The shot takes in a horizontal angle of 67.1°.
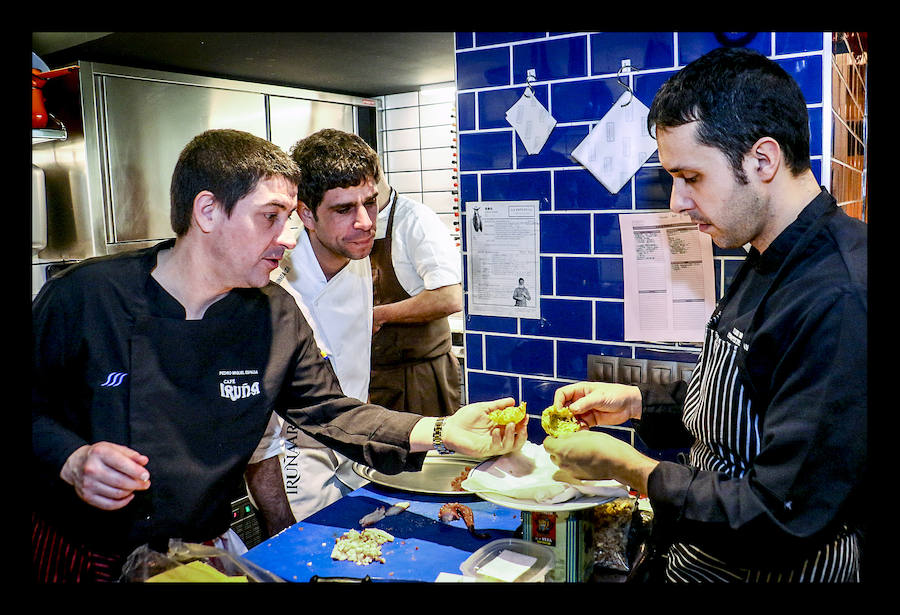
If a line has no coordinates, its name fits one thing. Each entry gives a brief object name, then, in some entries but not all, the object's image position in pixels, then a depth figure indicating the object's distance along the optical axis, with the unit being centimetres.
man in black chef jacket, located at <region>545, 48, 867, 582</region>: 101
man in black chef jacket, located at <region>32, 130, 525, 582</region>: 139
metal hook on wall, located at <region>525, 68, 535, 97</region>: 196
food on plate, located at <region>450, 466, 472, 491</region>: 159
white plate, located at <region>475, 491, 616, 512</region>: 120
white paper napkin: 125
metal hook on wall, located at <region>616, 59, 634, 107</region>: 181
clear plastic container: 122
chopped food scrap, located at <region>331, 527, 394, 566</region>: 131
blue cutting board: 127
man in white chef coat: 204
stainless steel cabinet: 265
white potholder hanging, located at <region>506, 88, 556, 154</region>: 195
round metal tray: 161
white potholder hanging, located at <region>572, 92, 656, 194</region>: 181
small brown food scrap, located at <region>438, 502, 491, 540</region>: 144
